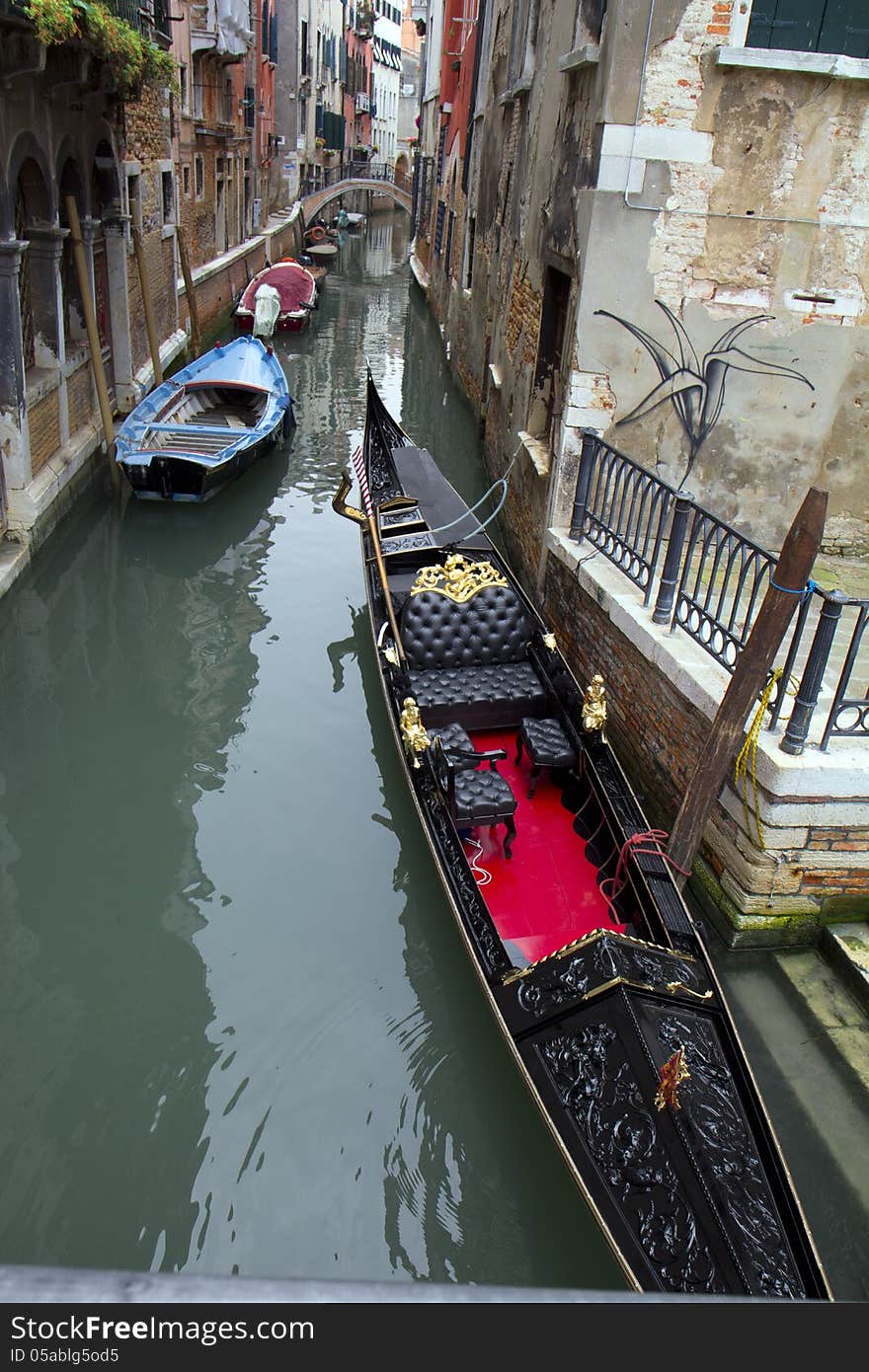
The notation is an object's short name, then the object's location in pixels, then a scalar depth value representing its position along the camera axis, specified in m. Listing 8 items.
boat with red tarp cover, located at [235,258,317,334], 15.28
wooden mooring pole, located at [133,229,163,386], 9.59
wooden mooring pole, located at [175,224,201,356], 12.18
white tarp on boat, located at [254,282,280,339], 14.11
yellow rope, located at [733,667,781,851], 3.54
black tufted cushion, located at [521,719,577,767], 4.20
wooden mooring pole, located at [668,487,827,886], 3.13
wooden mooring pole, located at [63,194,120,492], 7.83
